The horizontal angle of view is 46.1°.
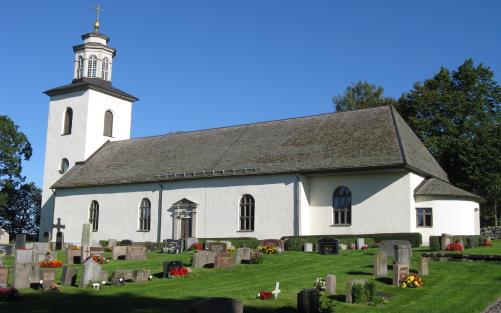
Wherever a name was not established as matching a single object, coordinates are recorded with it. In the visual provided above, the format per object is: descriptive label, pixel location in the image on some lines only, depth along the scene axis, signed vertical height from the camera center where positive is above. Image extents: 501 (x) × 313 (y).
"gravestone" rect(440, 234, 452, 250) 27.16 -0.07
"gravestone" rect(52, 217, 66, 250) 39.42 -0.48
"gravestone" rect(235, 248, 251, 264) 24.01 -0.87
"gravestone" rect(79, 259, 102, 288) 18.50 -1.39
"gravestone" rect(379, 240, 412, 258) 24.41 -0.42
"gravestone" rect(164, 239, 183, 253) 31.53 -0.71
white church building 32.97 +3.63
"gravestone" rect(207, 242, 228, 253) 26.92 -0.63
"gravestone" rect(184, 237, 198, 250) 32.56 -0.54
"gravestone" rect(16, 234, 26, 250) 31.87 -0.68
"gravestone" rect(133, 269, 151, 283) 19.18 -1.43
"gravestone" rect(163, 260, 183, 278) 20.45 -1.19
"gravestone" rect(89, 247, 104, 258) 27.14 -1.04
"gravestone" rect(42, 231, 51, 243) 43.22 -0.64
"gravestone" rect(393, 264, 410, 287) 18.33 -1.11
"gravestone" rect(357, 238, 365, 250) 29.73 -0.30
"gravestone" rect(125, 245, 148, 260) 27.41 -1.03
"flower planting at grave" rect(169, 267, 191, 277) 20.36 -1.38
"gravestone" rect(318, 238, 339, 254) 27.36 -0.46
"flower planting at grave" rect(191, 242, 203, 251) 31.25 -0.74
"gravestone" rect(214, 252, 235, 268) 22.69 -1.03
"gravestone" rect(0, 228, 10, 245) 43.34 -0.72
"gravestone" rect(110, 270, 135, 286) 18.67 -1.45
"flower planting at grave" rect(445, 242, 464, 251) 26.47 -0.32
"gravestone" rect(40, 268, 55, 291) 17.42 -1.48
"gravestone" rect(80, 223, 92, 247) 28.27 -0.25
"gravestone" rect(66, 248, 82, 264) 26.91 -1.27
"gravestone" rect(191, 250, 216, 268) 22.91 -1.02
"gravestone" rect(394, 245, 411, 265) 18.92 -0.51
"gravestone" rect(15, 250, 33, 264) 20.05 -0.96
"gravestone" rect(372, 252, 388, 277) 19.69 -0.91
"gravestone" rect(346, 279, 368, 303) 15.54 -1.36
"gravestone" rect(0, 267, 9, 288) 17.53 -1.42
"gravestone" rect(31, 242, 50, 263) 21.36 -1.03
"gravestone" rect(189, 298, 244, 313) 8.91 -1.12
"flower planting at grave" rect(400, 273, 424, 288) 17.84 -1.31
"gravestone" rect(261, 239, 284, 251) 29.94 -0.44
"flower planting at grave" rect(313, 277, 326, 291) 16.86 -1.40
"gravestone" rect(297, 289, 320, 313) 13.41 -1.50
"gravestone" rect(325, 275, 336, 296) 16.55 -1.37
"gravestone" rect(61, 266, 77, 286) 18.80 -1.52
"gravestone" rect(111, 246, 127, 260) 27.85 -1.03
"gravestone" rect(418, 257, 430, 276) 19.82 -0.98
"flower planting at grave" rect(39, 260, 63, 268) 22.36 -1.35
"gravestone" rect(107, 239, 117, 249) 35.16 -0.78
